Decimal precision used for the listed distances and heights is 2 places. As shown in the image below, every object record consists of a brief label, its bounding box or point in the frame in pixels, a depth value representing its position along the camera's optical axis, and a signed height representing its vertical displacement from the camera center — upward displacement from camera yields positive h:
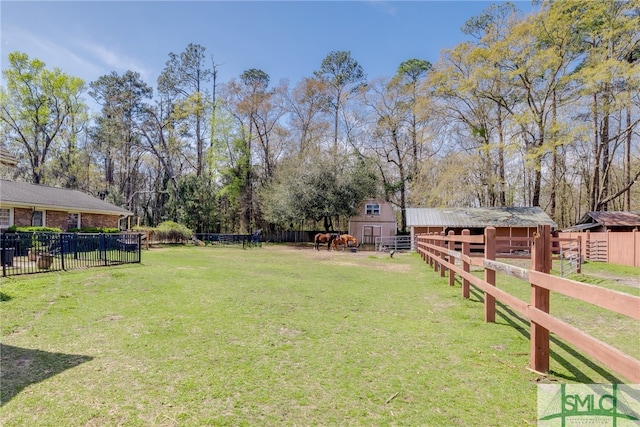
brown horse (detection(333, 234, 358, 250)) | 24.38 -1.59
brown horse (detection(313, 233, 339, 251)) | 24.46 -1.35
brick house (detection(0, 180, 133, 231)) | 17.10 +0.73
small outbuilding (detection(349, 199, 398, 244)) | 30.94 -0.03
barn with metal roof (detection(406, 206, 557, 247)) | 23.88 +0.13
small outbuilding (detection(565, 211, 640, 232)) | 18.61 -0.04
